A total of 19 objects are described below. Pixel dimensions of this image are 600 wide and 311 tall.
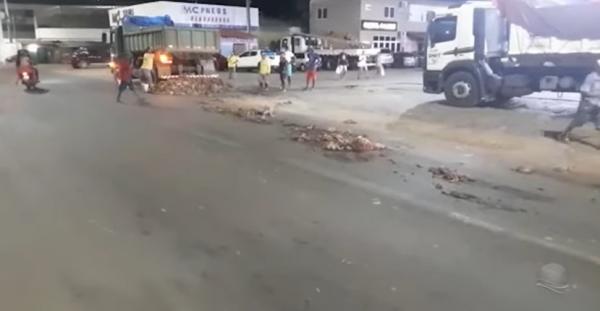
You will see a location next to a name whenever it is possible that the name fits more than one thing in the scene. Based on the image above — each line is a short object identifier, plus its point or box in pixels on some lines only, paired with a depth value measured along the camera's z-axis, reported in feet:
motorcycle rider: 61.52
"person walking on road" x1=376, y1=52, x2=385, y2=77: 106.67
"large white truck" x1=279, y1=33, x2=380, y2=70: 130.62
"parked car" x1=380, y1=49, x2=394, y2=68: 132.36
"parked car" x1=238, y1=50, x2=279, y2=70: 117.91
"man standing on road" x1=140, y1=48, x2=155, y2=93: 63.67
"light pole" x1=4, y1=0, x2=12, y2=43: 191.46
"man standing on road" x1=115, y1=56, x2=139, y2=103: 52.73
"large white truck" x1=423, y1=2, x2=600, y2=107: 44.01
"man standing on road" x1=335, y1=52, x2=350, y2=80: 100.70
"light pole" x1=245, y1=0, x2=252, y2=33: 155.84
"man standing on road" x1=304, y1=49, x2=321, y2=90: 70.38
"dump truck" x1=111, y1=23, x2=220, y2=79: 66.39
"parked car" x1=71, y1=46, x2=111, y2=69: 143.02
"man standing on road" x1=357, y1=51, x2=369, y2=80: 105.05
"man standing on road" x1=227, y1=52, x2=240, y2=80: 98.81
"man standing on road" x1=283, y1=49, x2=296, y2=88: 71.13
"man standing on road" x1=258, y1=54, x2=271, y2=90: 69.72
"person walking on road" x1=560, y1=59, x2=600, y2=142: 32.09
